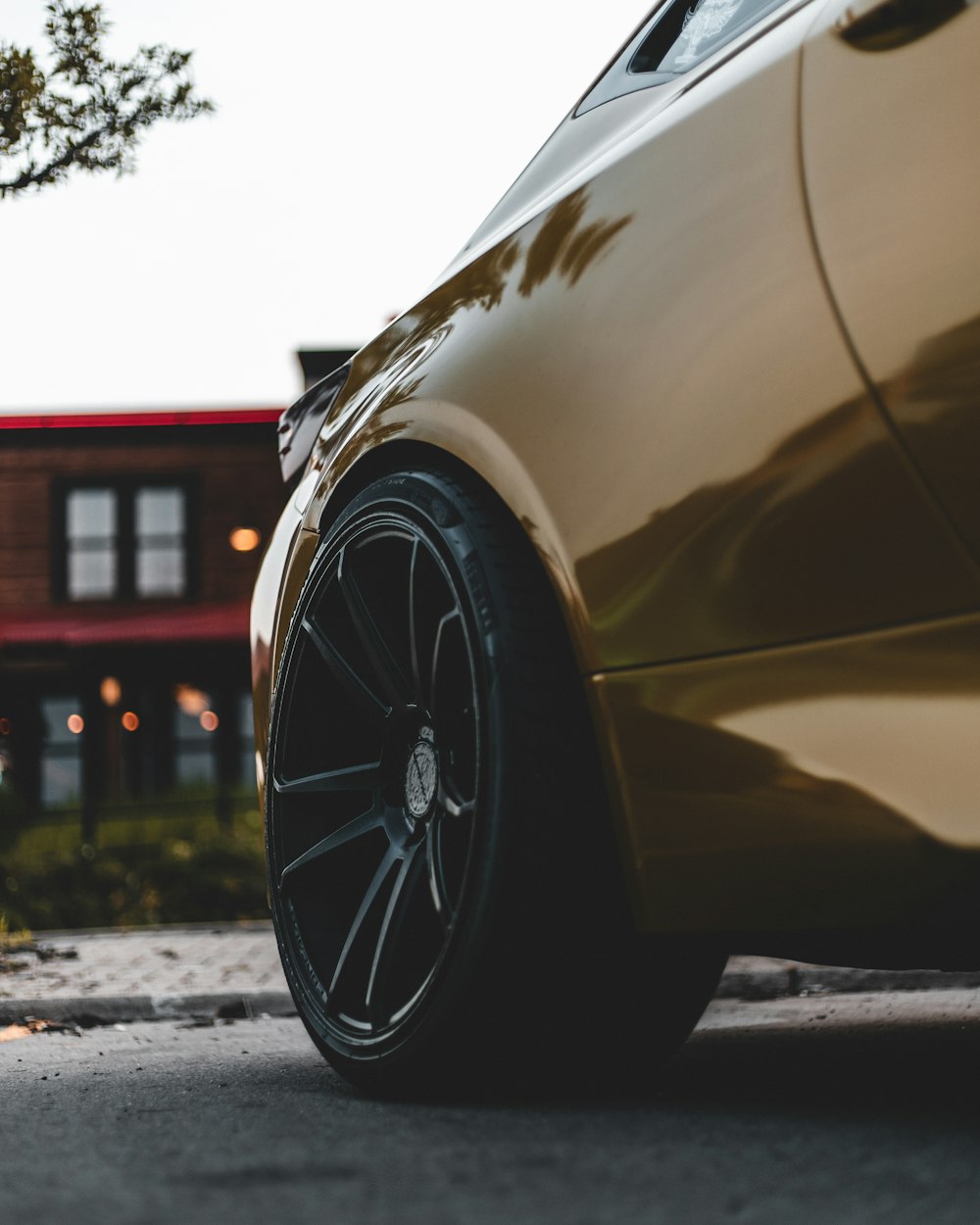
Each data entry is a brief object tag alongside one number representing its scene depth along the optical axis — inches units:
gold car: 67.0
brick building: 886.4
